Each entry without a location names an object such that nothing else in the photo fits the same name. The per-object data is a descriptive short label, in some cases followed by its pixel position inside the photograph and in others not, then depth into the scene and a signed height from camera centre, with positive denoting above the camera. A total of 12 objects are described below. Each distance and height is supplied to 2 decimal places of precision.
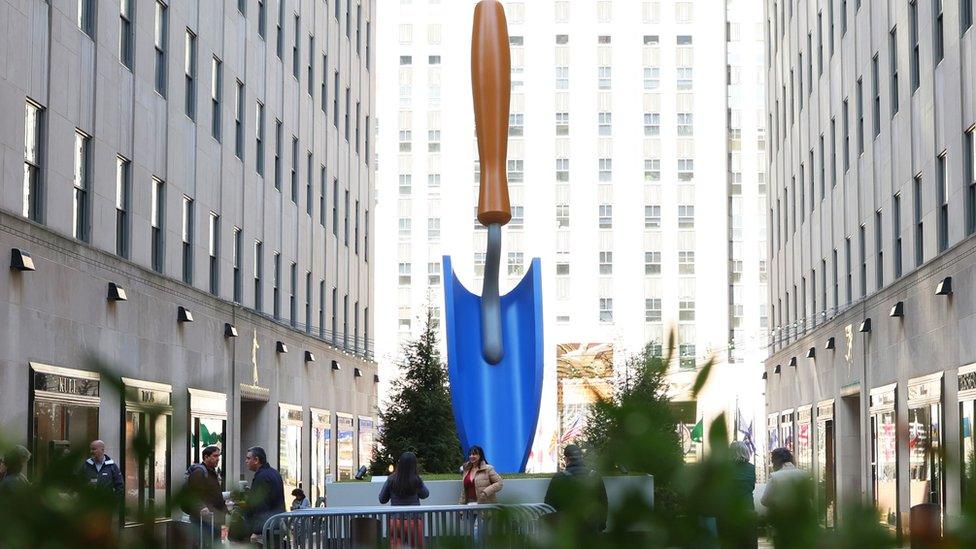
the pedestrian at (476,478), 14.69 -0.76
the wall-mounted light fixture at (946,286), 21.86 +1.69
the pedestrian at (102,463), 13.17 -0.54
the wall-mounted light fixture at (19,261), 16.69 +1.67
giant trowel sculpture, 19.64 +1.08
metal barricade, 11.16 -0.96
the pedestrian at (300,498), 22.72 -1.48
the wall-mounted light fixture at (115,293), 20.48 +1.59
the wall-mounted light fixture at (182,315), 24.34 +1.50
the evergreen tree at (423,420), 29.81 -0.35
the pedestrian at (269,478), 12.27 -0.65
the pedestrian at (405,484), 13.84 -0.77
